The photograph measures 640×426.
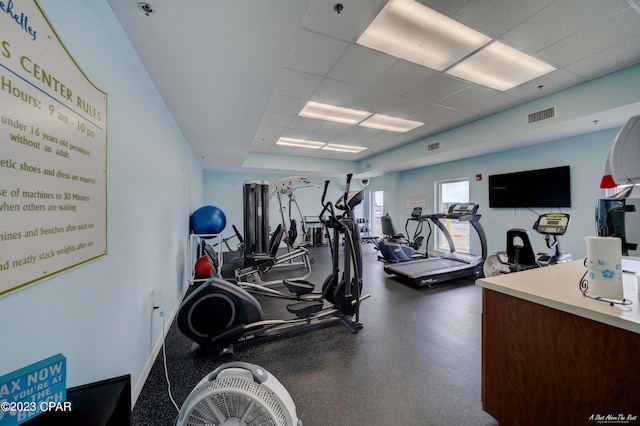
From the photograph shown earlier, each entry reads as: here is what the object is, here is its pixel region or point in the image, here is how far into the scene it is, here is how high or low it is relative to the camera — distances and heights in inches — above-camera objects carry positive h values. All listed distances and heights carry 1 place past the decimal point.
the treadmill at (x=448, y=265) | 159.9 -39.0
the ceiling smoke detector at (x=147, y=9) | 54.2 +48.2
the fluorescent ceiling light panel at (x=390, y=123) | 175.8 +72.1
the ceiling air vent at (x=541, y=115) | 137.3 +59.8
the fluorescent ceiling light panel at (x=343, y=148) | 246.8 +72.6
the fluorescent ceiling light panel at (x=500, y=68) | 104.4 +71.7
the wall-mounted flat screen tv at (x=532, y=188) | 166.1 +19.7
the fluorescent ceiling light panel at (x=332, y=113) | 156.5 +71.6
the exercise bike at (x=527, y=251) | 121.4 -21.2
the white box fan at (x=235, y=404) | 38.7 -32.0
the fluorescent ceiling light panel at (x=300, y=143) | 228.4 +71.8
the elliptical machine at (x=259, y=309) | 81.1 -36.8
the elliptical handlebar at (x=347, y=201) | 107.9 +5.9
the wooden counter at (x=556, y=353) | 36.9 -25.5
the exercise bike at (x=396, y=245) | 209.8 -29.8
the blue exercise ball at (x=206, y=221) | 170.2 -5.7
